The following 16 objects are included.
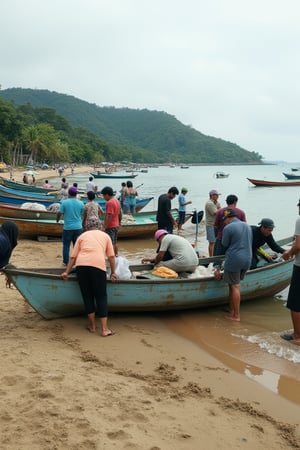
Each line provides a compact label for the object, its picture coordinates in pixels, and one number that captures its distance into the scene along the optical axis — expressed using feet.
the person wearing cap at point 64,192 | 52.62
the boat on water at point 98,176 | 205.46
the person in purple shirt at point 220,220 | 25.34
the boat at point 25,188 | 82.57
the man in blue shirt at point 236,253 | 20.92
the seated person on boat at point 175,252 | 22.16
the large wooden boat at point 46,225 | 41.45
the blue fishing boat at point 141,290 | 18.70
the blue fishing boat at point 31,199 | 57.77
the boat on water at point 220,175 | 274.16
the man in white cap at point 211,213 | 31.87
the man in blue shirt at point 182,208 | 46.96
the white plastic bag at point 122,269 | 21.18
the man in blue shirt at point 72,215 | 28.55
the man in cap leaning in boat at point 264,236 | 22.63
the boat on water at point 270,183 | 171.32
